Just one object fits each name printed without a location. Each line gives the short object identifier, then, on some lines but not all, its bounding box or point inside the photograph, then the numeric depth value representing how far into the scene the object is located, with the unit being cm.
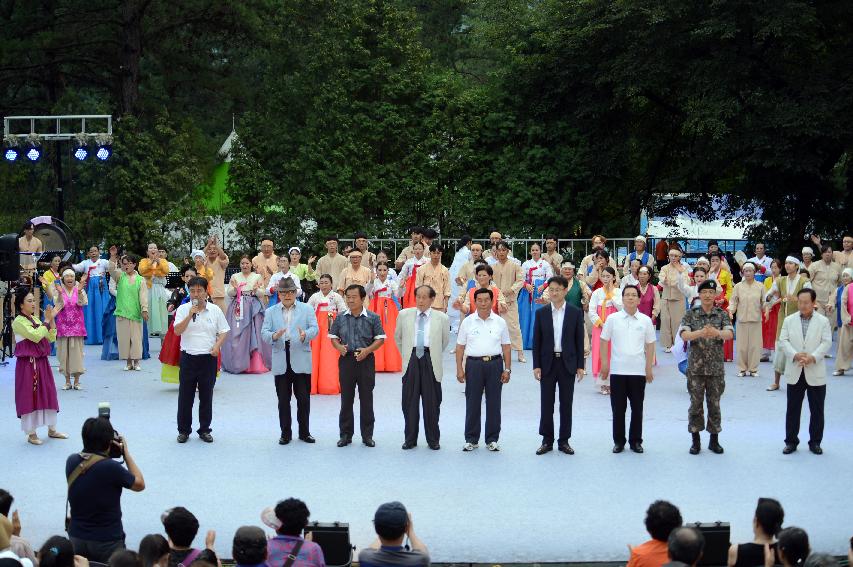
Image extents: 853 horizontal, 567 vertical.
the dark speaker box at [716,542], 695
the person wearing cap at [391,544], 568
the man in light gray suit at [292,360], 1101
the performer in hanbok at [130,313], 1580
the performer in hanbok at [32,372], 1089
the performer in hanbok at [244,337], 1548
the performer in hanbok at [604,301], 1372
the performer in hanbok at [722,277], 1684
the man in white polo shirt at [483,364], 1071
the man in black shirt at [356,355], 1095
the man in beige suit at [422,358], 1080
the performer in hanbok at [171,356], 1348
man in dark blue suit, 1071
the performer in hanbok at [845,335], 1509
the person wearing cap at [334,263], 1681
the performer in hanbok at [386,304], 1551
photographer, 661
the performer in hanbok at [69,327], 1389
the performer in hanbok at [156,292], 1628
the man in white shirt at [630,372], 1052
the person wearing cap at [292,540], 579
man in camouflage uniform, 1049
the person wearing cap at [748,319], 1499
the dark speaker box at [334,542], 694
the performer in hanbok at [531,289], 1730
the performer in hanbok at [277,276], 1541
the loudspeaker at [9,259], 1413
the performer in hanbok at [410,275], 1620
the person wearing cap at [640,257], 1775
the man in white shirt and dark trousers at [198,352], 1113
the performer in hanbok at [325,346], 1373
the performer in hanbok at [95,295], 1844
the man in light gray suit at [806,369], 1043
